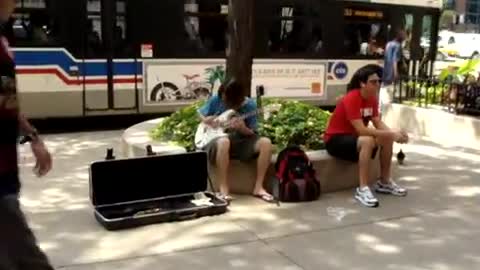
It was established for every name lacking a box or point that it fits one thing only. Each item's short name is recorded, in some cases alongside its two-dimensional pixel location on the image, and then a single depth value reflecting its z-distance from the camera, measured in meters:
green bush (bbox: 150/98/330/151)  6.86
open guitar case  5.23
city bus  9.85
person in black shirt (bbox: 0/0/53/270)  2.54
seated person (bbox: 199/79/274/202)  5.88
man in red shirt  6.04
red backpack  5.93
